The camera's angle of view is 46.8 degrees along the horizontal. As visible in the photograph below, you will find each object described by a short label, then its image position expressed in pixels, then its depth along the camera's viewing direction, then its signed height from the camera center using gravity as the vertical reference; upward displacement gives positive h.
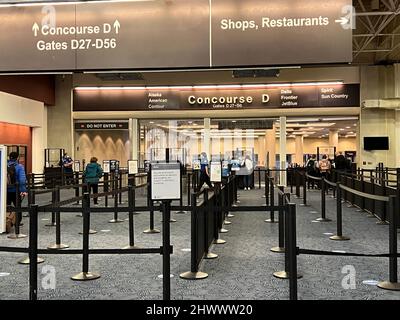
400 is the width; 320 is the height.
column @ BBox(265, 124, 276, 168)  21.98 +0.72
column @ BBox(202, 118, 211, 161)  20.94 +1.11
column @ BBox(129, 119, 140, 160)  21.05 +1.08
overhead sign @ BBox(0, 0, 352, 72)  4.90 +1.39
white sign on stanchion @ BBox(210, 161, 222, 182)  11.20 -0.25
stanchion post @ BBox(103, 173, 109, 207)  14.86 -0.71
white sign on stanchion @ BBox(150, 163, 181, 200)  4.94 -0.23
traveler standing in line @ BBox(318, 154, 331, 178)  18.75 -0.27
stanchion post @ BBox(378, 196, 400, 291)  5.03 -0.97
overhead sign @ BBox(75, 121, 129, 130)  21.39 +1.70
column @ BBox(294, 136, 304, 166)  31.35 +0.75
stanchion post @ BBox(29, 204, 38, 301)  4.49 -0.86
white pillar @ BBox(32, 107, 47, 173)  21.08 +0.66
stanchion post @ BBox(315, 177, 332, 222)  10.29 -1.13
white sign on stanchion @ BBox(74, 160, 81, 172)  21.45 -0.19
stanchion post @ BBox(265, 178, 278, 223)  10.25 -1.16
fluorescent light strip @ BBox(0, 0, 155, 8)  5.17 +1.79
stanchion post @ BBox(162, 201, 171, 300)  4.48 -0.89
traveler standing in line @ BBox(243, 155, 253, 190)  21.09 -0.51
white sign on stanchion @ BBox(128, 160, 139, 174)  14.44 -0.17
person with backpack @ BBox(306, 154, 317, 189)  20.44 -0.38
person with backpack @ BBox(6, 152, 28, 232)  9.70 -0.31
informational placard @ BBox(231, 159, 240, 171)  21.11 -0.14
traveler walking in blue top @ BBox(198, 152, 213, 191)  16.17 -0.48
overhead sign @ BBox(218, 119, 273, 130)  21.08 +1.70
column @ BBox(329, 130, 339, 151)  29.65 +1.53
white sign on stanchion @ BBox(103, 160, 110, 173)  16.85 -0.19
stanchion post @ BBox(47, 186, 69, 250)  7.44 -1.33
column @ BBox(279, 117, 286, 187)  20.53 +0.63
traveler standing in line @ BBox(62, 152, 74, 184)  20.16 -0.08
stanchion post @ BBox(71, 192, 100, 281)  5.51 -1.22
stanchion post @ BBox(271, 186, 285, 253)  7.04 -1.19
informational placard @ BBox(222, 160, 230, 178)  16.81 -0.27
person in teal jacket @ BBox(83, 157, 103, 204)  14.64 -0.32
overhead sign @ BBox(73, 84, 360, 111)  20.23 +2.82
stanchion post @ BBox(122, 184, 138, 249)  7.35 -1.17
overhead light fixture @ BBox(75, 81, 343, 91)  20.31 +3.36
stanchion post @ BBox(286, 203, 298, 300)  4.30 -0.92
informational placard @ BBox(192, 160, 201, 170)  19.81 -0.12
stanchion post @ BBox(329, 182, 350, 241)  8.04 -1.16
